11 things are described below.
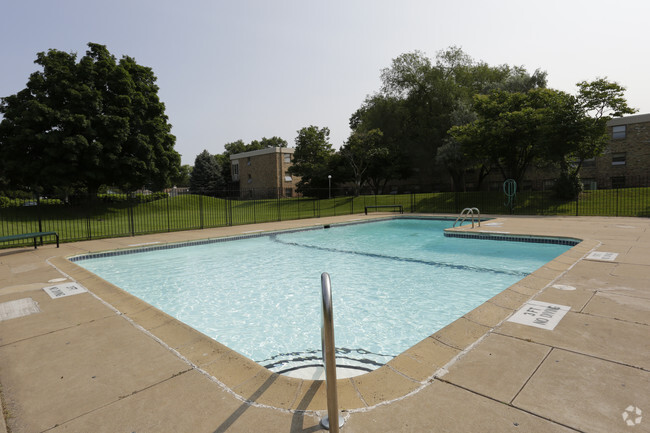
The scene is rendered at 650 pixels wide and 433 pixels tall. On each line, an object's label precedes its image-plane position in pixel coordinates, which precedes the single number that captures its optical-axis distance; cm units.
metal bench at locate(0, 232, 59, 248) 866
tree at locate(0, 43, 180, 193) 2067
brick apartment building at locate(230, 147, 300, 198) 4478
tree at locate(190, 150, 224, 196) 5492
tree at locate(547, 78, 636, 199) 1922
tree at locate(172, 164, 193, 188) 7674
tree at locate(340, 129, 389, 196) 3384
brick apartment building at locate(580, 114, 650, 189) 2759
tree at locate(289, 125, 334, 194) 3653
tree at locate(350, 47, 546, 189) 3400
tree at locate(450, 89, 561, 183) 2180
